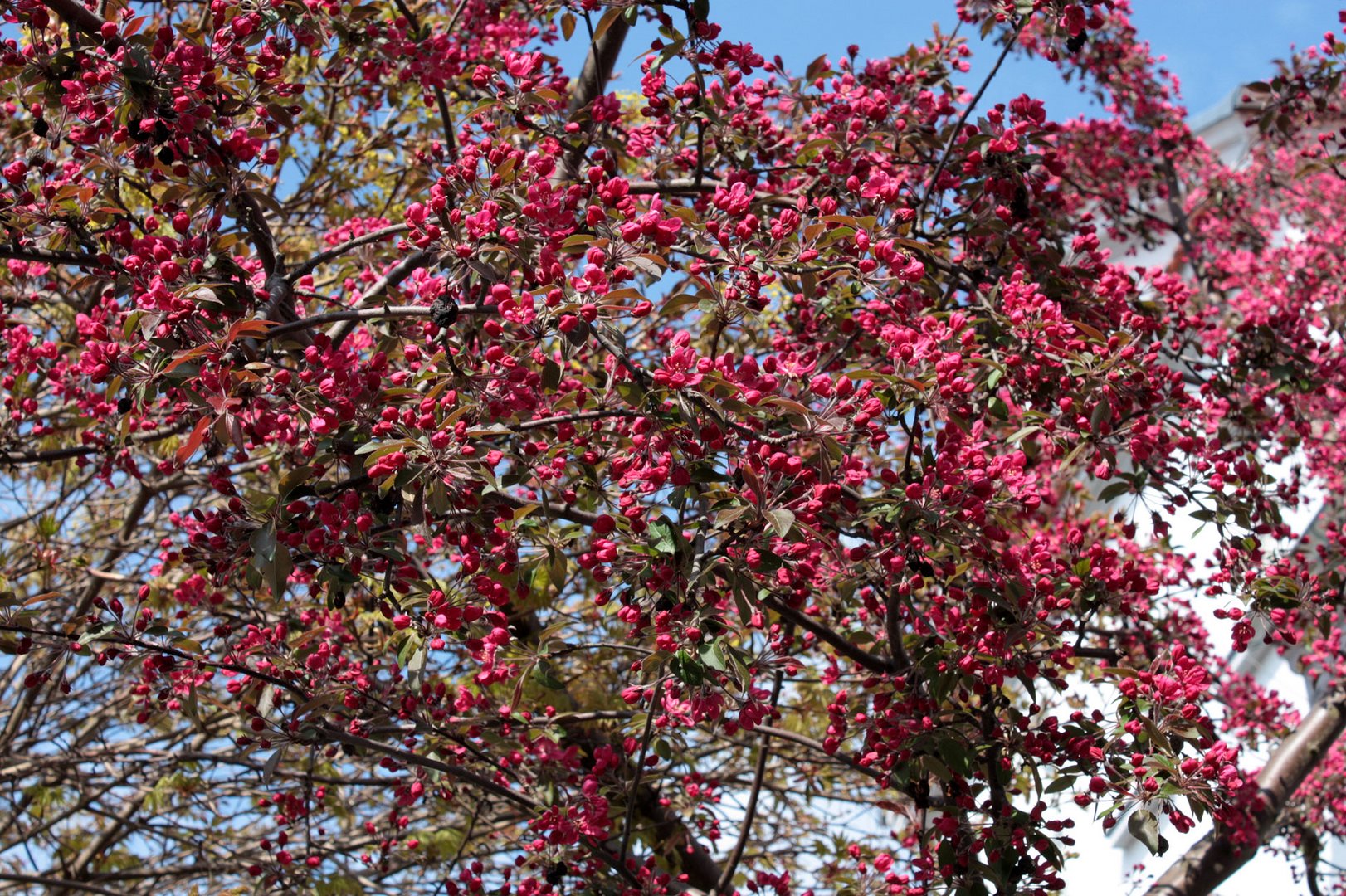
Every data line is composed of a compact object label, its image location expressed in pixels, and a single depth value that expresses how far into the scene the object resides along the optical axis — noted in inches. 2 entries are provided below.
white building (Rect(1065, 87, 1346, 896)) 370.9
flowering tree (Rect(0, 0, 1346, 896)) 101.3
